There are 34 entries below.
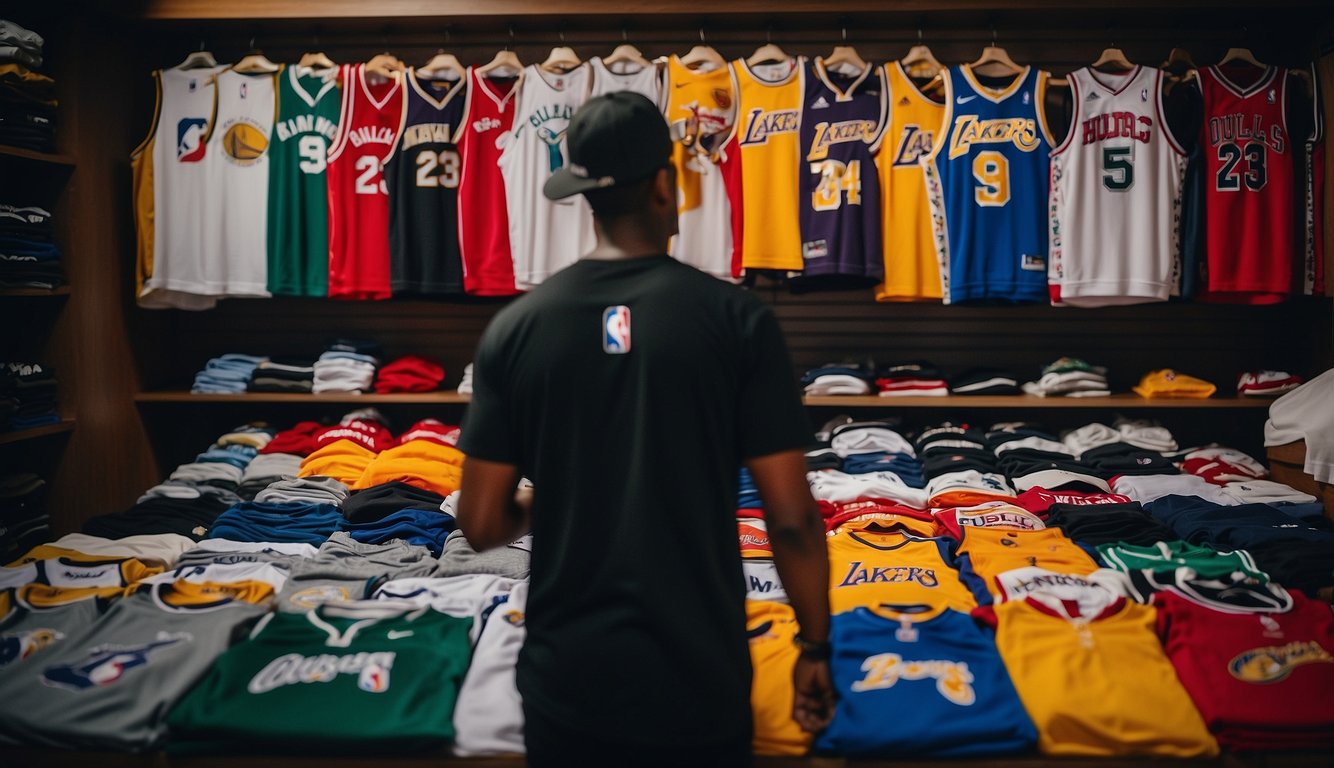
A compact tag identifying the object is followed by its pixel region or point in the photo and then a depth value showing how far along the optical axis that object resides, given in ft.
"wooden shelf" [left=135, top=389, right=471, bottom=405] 13.35
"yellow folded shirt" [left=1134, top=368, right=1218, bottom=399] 13.01
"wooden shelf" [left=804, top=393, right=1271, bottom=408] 12.82
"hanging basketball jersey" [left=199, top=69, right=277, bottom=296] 13.29
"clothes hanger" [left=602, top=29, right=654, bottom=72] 12.98
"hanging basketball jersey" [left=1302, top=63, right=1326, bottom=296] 12.38
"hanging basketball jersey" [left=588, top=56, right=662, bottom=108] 12.91
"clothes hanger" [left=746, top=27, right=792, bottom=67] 12.98
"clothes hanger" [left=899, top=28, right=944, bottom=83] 12.82
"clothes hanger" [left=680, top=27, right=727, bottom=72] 12.92
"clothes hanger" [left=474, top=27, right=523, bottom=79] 13.19
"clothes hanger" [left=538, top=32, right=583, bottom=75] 13.01
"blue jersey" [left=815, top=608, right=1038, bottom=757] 6.82
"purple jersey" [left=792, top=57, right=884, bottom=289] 12.60
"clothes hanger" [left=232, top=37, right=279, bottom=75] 13.39
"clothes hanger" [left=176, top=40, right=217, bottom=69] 13.50
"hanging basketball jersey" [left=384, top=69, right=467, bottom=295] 13.15
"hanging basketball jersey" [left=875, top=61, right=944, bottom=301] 12.73
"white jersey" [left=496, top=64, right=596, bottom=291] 12.98
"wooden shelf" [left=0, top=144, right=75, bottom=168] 11.50
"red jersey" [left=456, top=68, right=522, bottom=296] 13.15
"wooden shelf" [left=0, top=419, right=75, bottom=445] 11.53
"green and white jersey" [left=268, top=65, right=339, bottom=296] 13.37
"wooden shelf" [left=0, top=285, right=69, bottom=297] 11.45
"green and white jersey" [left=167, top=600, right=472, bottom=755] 6.83
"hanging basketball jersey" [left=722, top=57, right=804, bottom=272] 12.70
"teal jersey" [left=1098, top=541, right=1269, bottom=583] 8.70
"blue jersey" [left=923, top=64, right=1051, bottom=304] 12.57
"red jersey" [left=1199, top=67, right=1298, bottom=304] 12.28
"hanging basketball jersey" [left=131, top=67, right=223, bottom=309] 13.21
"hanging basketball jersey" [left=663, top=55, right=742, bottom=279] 12.81
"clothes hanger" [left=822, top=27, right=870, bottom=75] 12.82
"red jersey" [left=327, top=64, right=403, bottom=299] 13.26
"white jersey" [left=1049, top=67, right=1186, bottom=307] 12.36
